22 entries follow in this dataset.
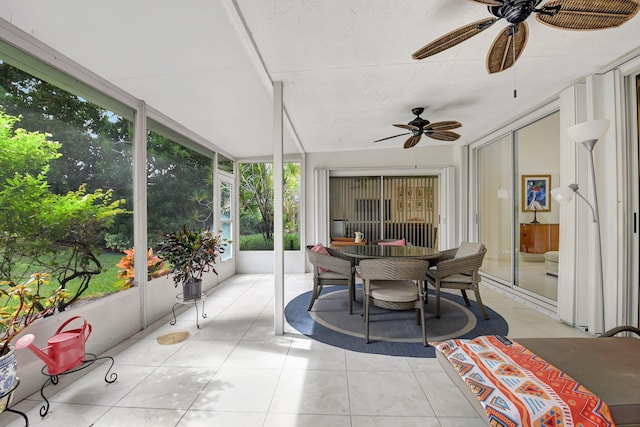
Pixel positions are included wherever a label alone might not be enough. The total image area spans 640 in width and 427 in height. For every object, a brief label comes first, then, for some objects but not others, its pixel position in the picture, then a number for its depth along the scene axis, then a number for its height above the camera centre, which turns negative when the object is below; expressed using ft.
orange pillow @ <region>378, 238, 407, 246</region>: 14.17 -1.66
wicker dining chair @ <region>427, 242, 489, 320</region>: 9.24 -2.32
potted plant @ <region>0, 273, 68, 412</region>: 4.37 -2.09
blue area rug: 7.77 -4.06
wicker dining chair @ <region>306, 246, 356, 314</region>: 9.90 -2.36
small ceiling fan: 10.08 +3.65
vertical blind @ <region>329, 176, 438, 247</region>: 18.06 +0.49
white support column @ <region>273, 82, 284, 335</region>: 8.45 +0.30
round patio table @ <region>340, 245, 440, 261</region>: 9.54 -1.61
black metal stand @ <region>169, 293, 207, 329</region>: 9.14 -3.13
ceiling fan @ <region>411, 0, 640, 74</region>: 4.36 +3.67
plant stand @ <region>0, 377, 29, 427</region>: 4.36 -3.19
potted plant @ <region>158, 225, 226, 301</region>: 8.95 -1.48
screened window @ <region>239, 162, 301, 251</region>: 17.79 +0.71
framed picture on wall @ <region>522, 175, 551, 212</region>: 10.88 +0.94
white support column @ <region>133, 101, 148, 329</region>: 9.00 +0.42
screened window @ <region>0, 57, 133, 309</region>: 5.73 +0.93
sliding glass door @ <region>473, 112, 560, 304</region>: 10.51 +0.21
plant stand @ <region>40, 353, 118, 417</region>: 5.18 -3.99
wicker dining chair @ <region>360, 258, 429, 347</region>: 7.63 -2.40
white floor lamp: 6.58 +1.51
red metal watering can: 5.29 -2.98
